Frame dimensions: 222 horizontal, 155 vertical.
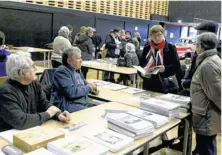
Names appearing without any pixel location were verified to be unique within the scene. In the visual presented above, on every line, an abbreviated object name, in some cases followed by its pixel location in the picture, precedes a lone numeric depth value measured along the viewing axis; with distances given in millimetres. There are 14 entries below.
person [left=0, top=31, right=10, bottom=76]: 4145
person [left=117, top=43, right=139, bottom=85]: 5432
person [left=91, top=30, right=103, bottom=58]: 8477
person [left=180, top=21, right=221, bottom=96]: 2738
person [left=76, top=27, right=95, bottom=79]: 6203
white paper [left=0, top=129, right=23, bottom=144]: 1661
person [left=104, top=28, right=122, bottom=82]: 6891
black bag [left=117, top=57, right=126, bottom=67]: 5516
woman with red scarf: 3072
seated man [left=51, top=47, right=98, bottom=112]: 2539
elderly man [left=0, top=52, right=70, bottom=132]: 1817
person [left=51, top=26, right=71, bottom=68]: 4871
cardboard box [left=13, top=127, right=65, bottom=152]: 1479
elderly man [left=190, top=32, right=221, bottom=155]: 2223
